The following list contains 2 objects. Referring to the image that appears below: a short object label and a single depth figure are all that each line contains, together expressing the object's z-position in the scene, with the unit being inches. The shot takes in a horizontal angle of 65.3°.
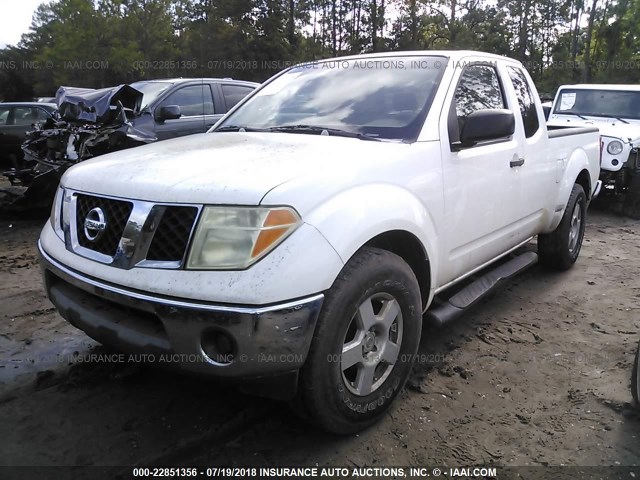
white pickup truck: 74.3
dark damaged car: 262.4
